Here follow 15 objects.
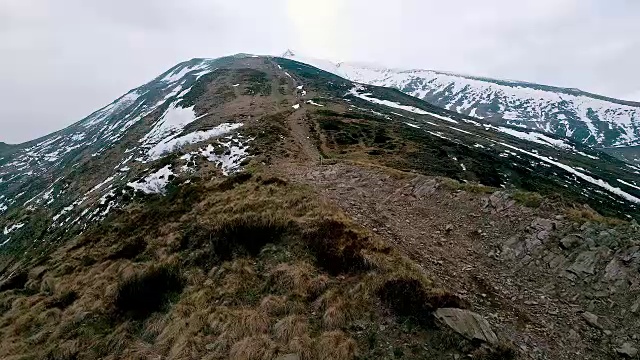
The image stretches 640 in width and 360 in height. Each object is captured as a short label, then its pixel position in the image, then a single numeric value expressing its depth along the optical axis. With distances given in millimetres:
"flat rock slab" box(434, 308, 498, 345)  10406
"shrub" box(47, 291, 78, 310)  17062
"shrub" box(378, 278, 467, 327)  11312
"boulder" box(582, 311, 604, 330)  11141
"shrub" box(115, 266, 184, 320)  14344
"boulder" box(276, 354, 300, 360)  10303
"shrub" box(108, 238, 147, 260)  19953
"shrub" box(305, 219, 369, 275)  14008
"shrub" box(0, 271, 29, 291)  21622
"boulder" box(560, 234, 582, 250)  14297
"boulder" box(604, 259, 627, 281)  12438
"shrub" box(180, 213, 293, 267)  16391
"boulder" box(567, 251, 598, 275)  13148
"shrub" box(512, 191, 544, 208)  16969
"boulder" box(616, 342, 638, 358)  10172
